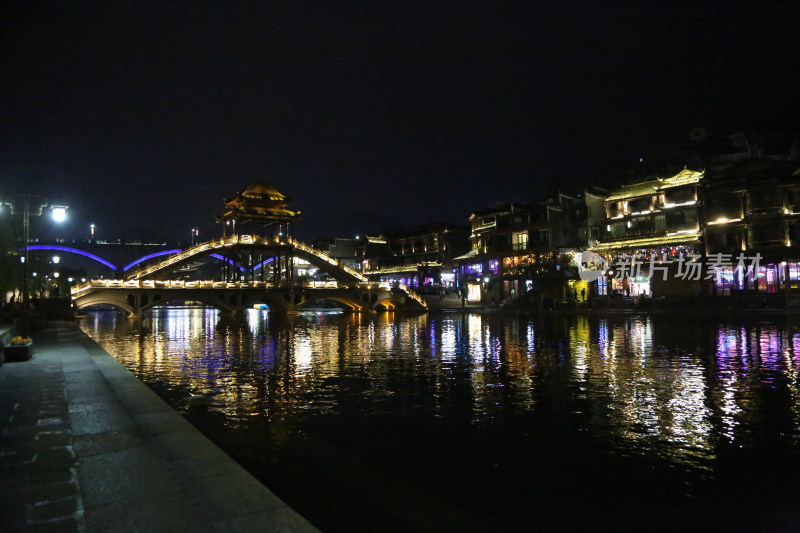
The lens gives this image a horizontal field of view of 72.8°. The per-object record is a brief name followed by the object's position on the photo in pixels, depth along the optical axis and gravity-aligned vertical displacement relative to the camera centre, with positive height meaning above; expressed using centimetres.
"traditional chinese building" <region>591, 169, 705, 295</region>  5369 +589
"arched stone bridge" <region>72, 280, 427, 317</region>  5494 -30
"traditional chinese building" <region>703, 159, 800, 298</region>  4697 +504
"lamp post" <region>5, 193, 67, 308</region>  2497 +425
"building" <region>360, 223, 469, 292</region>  8750 +580
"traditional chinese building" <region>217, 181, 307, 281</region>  6619 +1001
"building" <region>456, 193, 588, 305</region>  6488 +430
